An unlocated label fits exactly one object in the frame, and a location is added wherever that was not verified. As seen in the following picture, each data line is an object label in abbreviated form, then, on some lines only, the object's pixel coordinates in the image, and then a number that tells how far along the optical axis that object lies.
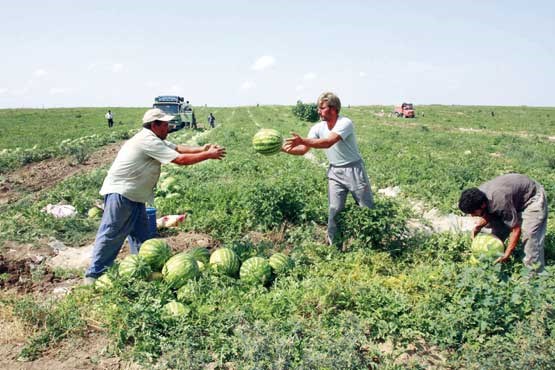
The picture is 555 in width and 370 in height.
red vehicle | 47.33
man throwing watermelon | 5.17
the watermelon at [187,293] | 4.26
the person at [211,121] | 33.36
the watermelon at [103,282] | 4.46
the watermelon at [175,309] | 3.91
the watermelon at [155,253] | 4.84
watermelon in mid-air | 5.42
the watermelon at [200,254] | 5.17
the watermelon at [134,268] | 4.51
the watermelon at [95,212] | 7.67
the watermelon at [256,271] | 4.75
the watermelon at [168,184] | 8.85
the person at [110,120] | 34.56
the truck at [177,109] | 27.95
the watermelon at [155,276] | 4.76
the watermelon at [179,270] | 4.50
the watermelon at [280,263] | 4.94
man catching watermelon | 4.84
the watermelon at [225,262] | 4.87
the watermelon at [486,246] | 4.83
